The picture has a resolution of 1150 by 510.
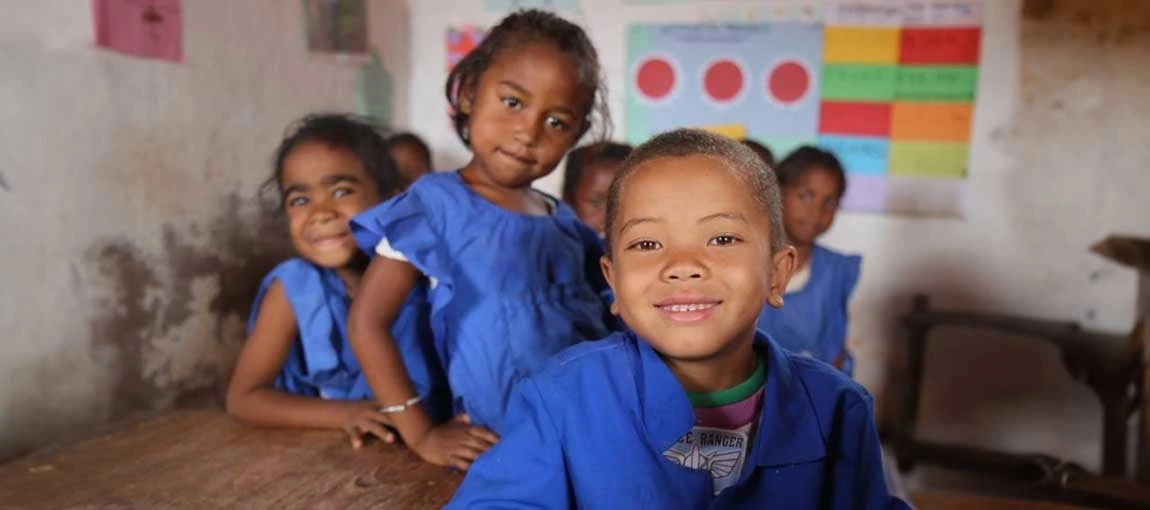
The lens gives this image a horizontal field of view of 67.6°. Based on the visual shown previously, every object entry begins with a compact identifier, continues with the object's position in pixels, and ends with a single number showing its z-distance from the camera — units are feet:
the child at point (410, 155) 8.91
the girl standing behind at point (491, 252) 4.57
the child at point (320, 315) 5.06
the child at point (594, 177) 7.88
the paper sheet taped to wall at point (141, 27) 6.09
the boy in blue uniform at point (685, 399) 3.20
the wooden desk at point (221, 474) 3.87
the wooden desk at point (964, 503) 5.04
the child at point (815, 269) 7.57
